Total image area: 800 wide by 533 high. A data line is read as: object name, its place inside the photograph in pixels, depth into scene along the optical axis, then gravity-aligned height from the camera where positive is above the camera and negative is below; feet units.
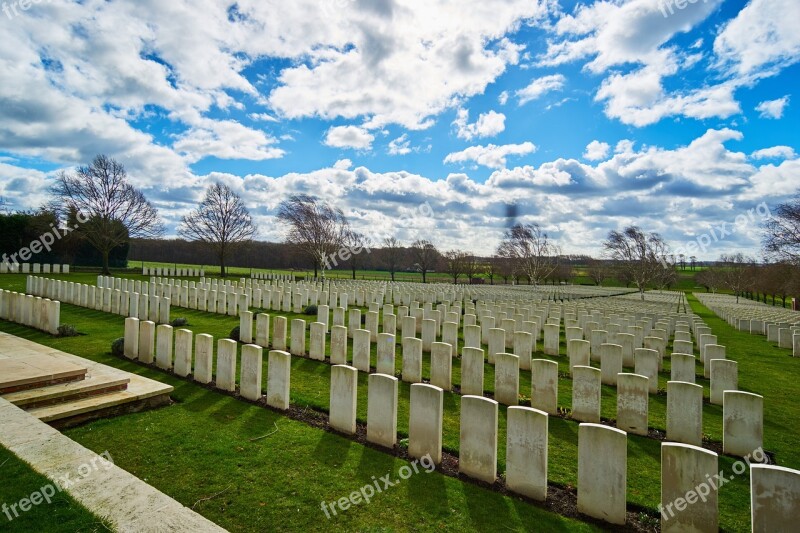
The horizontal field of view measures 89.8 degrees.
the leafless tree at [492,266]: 195.72 +3.53
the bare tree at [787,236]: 81.46 +8.94
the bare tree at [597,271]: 207.97 +2.30
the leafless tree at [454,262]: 173.84 +4.59
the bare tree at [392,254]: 182.80 +7.90
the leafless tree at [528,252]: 119.14 +7.12
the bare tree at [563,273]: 202.92 +0.64
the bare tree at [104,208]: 101.71 +14.86
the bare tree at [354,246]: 144.75 +9.36
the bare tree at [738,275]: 141.80 +1.13
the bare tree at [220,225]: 127.03 +13.81
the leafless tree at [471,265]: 178.70 +3.35
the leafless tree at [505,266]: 179.67 +3.32
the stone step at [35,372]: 17.23 -4.96
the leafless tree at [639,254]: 98.58 +5.85
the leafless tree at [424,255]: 176.24 +7.62
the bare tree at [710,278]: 178.19 -0.17
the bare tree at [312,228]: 119.44 +12.37
